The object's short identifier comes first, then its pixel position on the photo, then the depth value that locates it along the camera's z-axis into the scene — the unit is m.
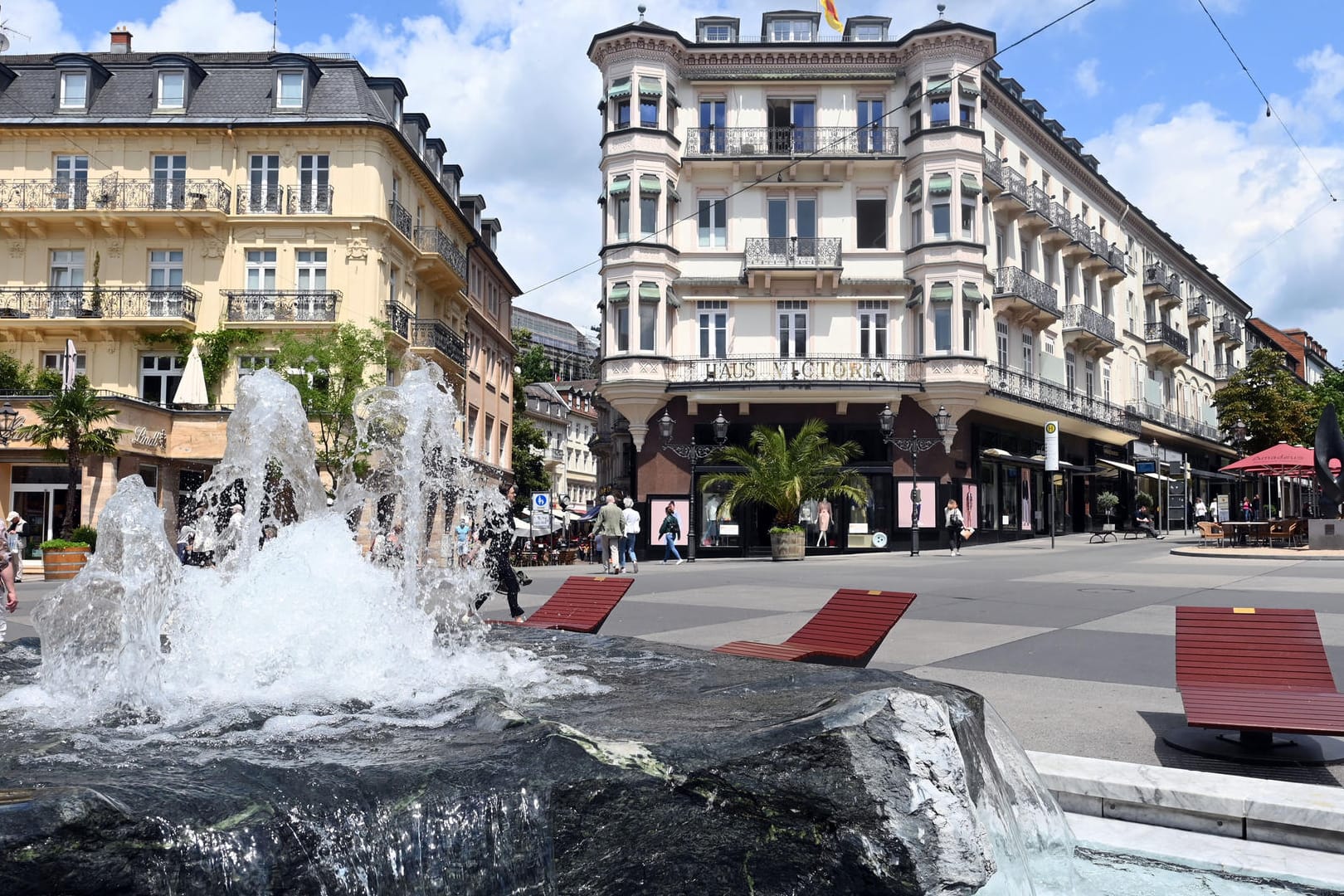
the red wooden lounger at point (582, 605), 9.12
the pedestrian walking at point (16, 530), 21.03
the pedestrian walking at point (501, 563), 12.45
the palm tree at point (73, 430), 24.45
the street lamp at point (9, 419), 28.19
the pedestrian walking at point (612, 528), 23.28
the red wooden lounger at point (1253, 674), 5.67
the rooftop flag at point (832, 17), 31.78
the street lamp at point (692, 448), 31.27
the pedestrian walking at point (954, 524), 29.22
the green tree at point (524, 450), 60.94
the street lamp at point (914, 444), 30.00
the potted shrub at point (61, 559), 22.50
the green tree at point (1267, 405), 49.91
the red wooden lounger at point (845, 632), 7.25
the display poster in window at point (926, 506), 33.19
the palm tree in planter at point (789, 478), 28.52
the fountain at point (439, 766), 2.86
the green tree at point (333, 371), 30.25
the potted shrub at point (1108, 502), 39.72
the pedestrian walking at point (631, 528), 25.83
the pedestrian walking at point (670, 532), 29.41
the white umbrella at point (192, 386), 29.22
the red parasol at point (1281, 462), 30.47
